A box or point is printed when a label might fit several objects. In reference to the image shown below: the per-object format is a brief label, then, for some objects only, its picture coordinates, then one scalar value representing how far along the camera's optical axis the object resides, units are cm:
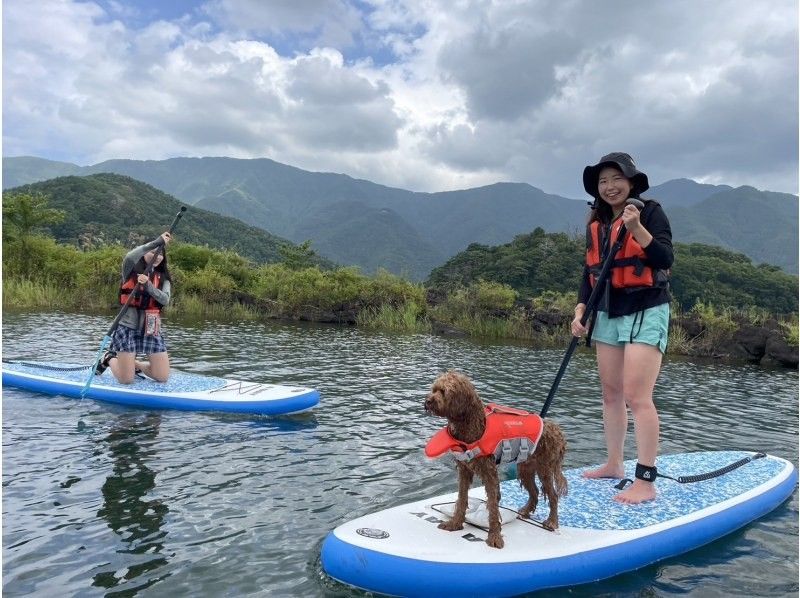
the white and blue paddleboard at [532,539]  386
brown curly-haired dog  394
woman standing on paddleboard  490
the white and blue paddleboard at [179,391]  881
